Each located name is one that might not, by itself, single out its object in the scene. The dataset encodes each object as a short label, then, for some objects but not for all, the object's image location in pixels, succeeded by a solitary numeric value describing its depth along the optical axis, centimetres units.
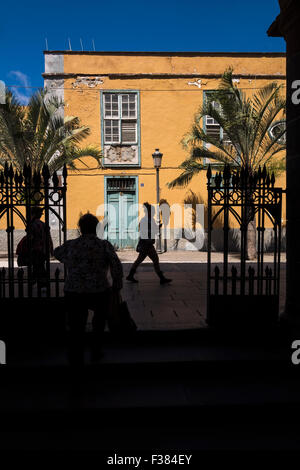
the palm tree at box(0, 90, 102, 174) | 1145
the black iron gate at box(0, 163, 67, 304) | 441
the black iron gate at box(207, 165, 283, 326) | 457
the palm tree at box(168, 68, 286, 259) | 1158
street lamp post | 1476
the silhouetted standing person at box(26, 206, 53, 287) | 636
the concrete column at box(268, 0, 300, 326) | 447
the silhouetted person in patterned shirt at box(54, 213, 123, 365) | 369
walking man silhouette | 780
